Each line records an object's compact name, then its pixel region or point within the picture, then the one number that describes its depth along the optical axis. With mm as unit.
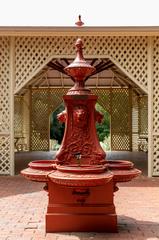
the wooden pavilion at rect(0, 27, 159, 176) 9219
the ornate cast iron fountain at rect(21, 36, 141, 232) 4797
